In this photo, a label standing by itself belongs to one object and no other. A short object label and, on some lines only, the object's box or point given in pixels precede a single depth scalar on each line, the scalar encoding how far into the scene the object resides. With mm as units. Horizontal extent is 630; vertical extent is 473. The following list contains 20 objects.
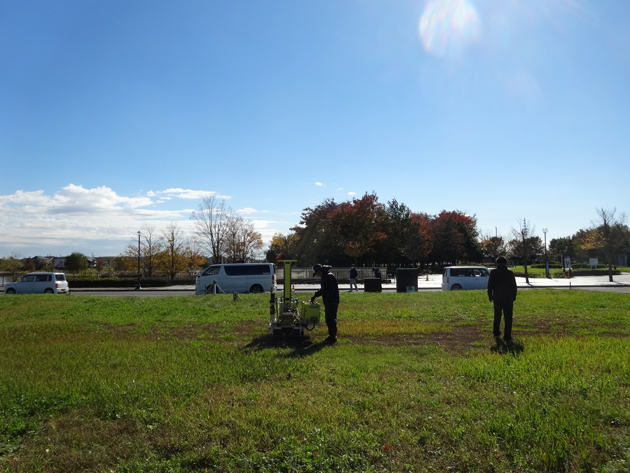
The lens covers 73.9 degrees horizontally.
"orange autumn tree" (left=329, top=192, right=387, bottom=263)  47125
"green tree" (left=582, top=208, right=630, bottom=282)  37500
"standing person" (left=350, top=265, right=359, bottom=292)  25831
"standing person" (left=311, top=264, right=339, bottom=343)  8203
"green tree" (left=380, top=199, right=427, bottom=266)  52250
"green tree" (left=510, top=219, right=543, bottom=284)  41328
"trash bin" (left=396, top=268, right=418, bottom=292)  22047
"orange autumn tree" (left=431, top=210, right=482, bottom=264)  63394
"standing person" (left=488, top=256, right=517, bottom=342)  8141
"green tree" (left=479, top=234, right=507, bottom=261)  74562
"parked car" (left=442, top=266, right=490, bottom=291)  23531
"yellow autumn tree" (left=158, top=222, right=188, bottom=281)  49375
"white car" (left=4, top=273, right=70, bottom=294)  25312
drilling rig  8516
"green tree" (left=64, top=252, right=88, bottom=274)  68688
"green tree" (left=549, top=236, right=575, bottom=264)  77894
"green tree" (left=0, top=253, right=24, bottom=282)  56475
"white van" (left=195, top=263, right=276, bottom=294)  22250
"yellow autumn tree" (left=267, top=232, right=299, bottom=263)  57300
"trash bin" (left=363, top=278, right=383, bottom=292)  21969
